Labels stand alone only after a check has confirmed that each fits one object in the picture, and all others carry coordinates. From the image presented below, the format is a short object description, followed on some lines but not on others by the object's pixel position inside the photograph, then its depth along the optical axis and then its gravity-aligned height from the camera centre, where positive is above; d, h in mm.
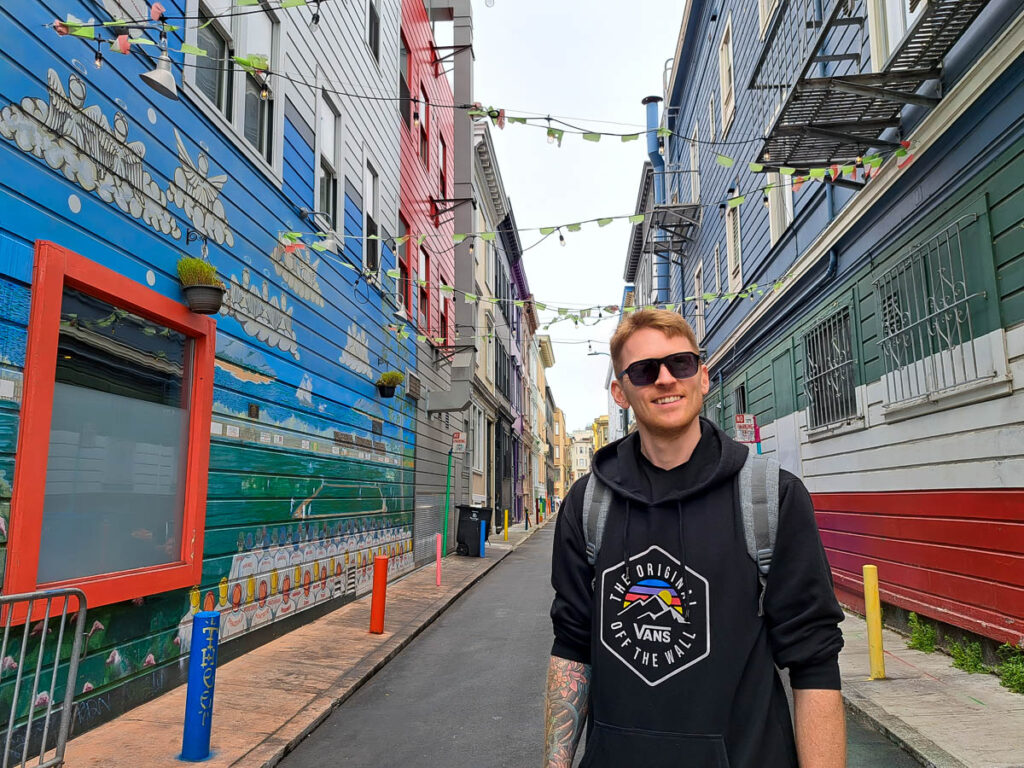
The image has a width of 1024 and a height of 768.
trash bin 19406 -568
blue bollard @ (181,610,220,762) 4879 -1117
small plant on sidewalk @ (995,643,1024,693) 6039 -1261
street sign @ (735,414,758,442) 13427 +1337
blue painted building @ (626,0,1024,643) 6574 +2416
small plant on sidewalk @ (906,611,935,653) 7930 -1302
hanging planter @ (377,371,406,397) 13117 +2090
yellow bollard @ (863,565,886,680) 6578 -1017
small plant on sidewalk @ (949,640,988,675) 6836 -1325
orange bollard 9000 -976
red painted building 16250 +7527
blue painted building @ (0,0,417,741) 4949 +1463
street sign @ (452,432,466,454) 18969 +1598
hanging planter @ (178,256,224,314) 6688 +1876
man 1841 -273
